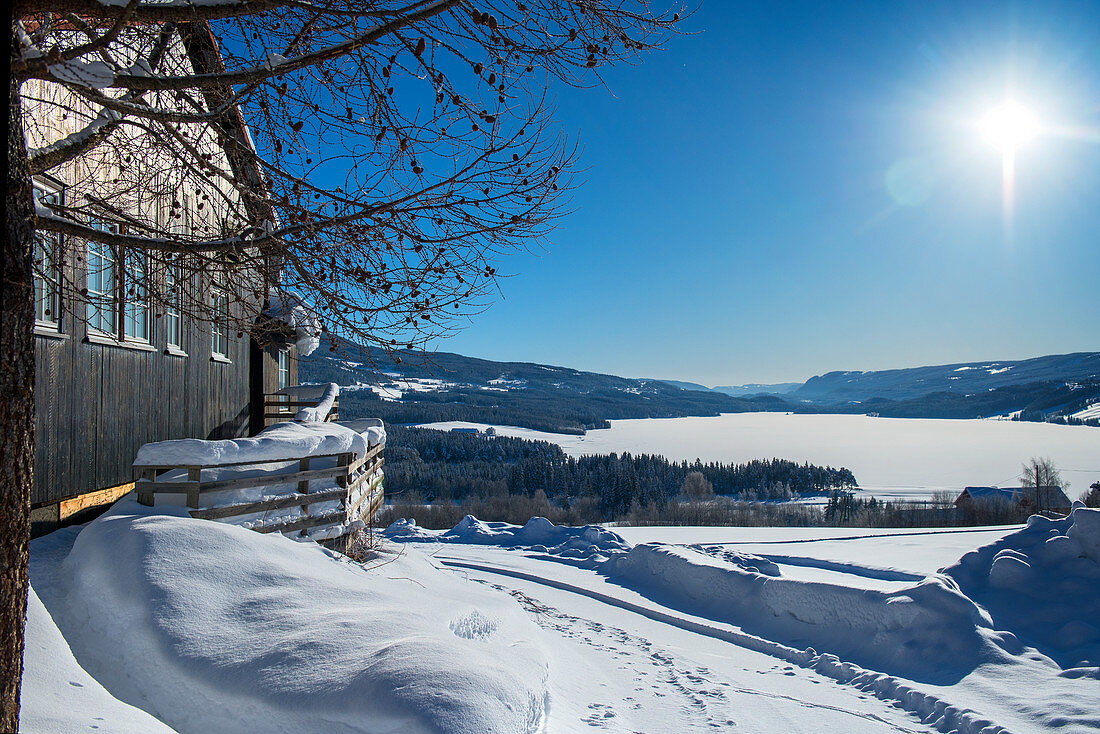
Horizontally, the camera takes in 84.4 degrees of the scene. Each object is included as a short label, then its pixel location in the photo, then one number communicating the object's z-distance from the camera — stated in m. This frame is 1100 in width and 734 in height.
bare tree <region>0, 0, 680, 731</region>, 2.79
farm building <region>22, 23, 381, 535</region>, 4.59
